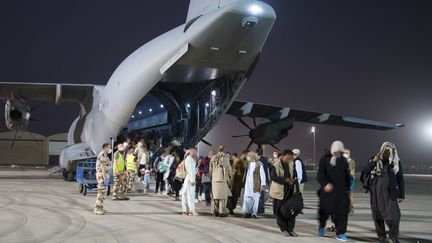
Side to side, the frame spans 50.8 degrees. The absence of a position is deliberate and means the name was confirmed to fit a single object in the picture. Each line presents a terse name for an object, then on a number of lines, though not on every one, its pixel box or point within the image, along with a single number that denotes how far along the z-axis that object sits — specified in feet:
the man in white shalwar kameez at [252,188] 31.86
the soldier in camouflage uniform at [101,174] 30.96
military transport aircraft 38.29
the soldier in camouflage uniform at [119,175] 39.09
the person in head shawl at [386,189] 21.35
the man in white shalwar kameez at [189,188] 32.04
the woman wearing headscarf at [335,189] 23.24
